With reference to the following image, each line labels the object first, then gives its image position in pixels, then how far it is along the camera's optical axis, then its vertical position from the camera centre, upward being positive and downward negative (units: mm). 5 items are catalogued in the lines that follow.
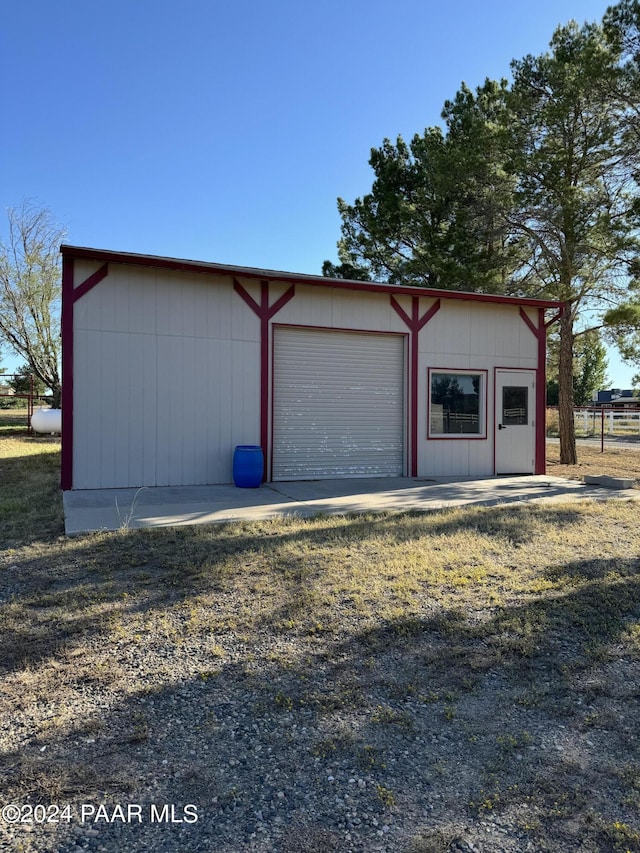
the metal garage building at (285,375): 8680 +774
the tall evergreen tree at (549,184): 12211 +5576
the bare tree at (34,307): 20438 +4067
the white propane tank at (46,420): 18625 -37
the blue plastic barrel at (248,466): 9023 -748
